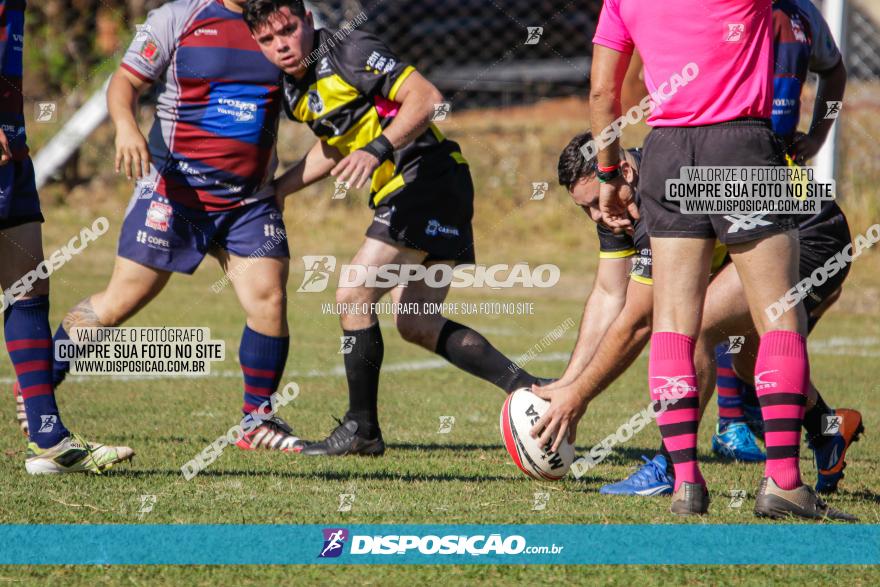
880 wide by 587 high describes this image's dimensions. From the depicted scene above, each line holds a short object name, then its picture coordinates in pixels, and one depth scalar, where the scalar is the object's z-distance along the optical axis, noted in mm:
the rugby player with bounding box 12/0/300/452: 11500
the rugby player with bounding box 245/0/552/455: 10883
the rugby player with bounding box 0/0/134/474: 9477
